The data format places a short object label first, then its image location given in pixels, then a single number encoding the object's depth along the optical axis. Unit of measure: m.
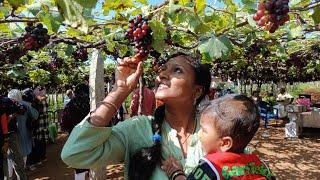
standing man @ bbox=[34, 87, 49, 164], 7.69
